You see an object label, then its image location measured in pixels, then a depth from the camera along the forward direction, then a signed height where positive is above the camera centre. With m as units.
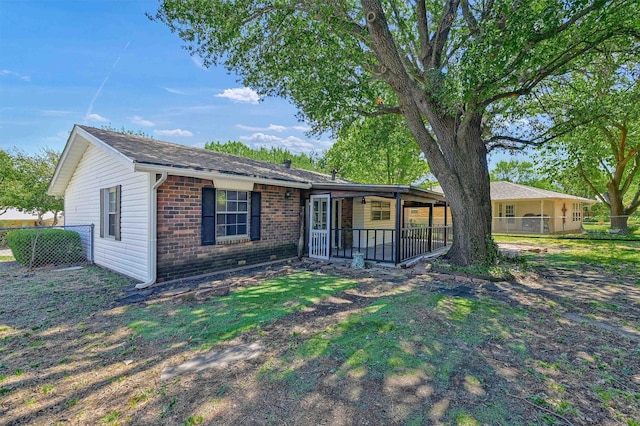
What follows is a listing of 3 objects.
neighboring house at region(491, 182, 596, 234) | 22.06 +0.03
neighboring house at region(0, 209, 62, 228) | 24.81 -1.08
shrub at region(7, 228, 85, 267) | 8.65 -1.20
